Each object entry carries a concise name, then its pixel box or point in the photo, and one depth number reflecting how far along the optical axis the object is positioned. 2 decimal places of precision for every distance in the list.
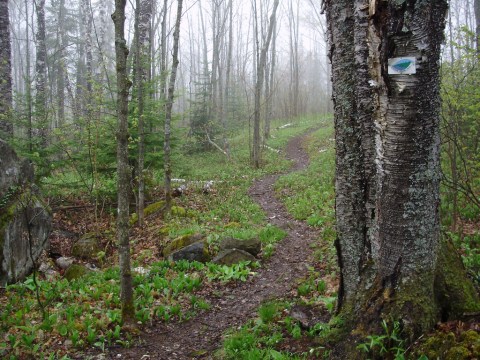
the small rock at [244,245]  7.66
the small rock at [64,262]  7.72
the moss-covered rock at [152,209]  10.63
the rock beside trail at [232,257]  7.28
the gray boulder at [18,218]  6.34
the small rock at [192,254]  7.51
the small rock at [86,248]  8.30
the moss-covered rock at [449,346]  2.41
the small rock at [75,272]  6.94
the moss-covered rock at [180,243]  8.02
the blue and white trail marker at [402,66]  2.60
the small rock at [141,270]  6.81
